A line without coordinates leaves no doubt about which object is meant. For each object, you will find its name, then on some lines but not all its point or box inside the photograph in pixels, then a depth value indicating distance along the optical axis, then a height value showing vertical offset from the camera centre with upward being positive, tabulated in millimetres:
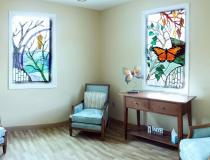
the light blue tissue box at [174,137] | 2607 -905
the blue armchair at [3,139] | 2488 -895
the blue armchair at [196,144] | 1807 -732
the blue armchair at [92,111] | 3012 -659
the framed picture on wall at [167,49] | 2833 +443
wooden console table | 2484 -448
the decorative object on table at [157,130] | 2932 -904
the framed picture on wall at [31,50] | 3287 +457
